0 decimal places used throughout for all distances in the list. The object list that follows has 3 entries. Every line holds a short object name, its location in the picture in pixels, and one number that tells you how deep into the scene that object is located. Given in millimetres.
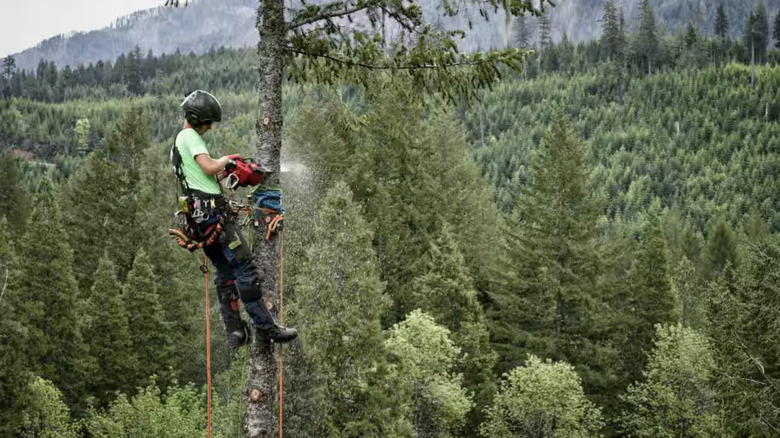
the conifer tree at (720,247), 75812
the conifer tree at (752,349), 24328
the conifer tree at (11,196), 58250
